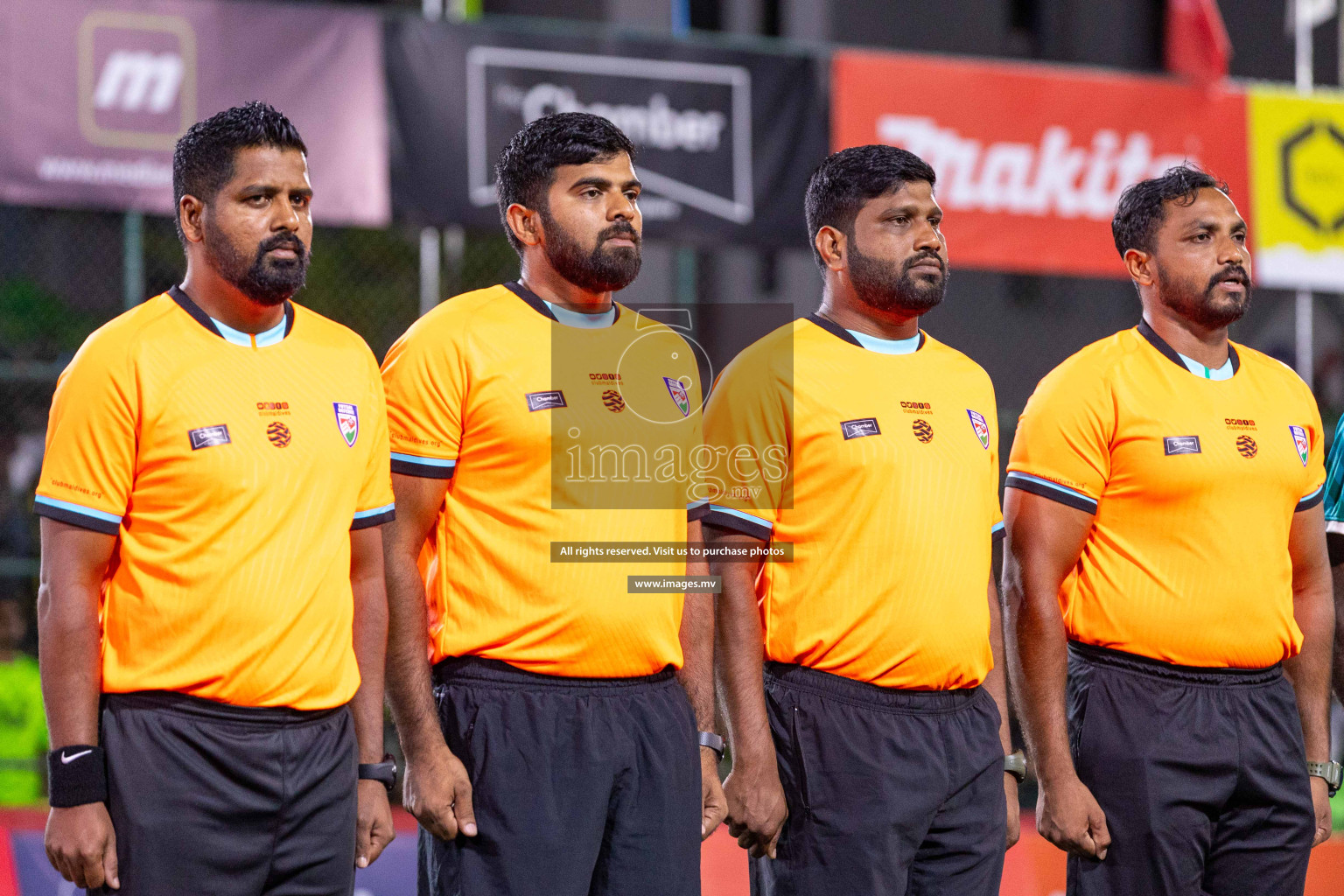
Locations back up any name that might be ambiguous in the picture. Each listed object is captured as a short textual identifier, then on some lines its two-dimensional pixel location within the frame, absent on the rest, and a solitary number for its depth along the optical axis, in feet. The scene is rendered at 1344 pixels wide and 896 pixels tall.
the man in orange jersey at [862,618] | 23.31
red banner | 58.65
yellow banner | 61.41
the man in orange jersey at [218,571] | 20.13
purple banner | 49.37
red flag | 62.34
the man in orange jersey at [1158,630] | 25.11
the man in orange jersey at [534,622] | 21.88
